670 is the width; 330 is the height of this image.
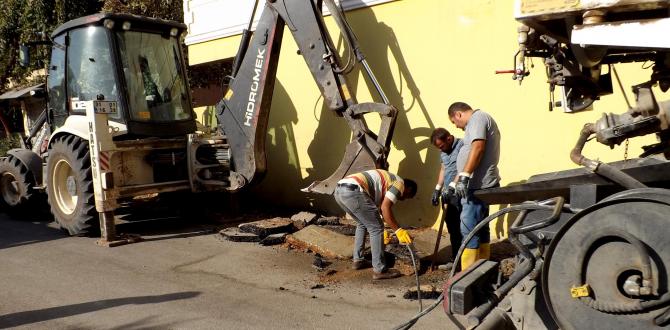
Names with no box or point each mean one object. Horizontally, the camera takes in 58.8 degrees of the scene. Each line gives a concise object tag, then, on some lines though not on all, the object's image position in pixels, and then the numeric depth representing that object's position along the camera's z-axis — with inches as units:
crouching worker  222.4
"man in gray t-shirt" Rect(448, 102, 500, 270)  207.8
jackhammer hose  112.5
